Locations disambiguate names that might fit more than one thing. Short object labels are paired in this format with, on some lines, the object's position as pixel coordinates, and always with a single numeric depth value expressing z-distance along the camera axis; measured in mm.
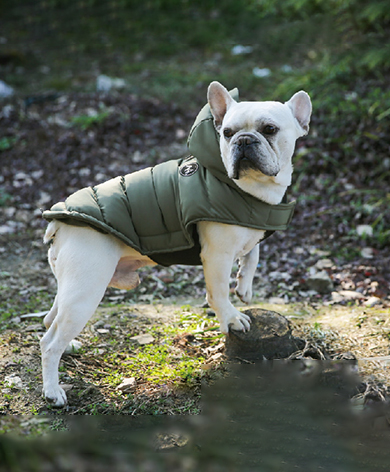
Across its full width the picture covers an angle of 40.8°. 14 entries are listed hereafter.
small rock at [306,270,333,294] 5129
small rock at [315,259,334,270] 5540
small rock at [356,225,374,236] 5891
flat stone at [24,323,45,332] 4297
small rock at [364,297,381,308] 4711
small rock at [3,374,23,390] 3439
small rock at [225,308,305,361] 3652
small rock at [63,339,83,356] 3875
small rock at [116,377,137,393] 3475
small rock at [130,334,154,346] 4059
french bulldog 3178
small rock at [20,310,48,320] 4520
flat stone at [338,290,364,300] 4925
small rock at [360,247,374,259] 5613
